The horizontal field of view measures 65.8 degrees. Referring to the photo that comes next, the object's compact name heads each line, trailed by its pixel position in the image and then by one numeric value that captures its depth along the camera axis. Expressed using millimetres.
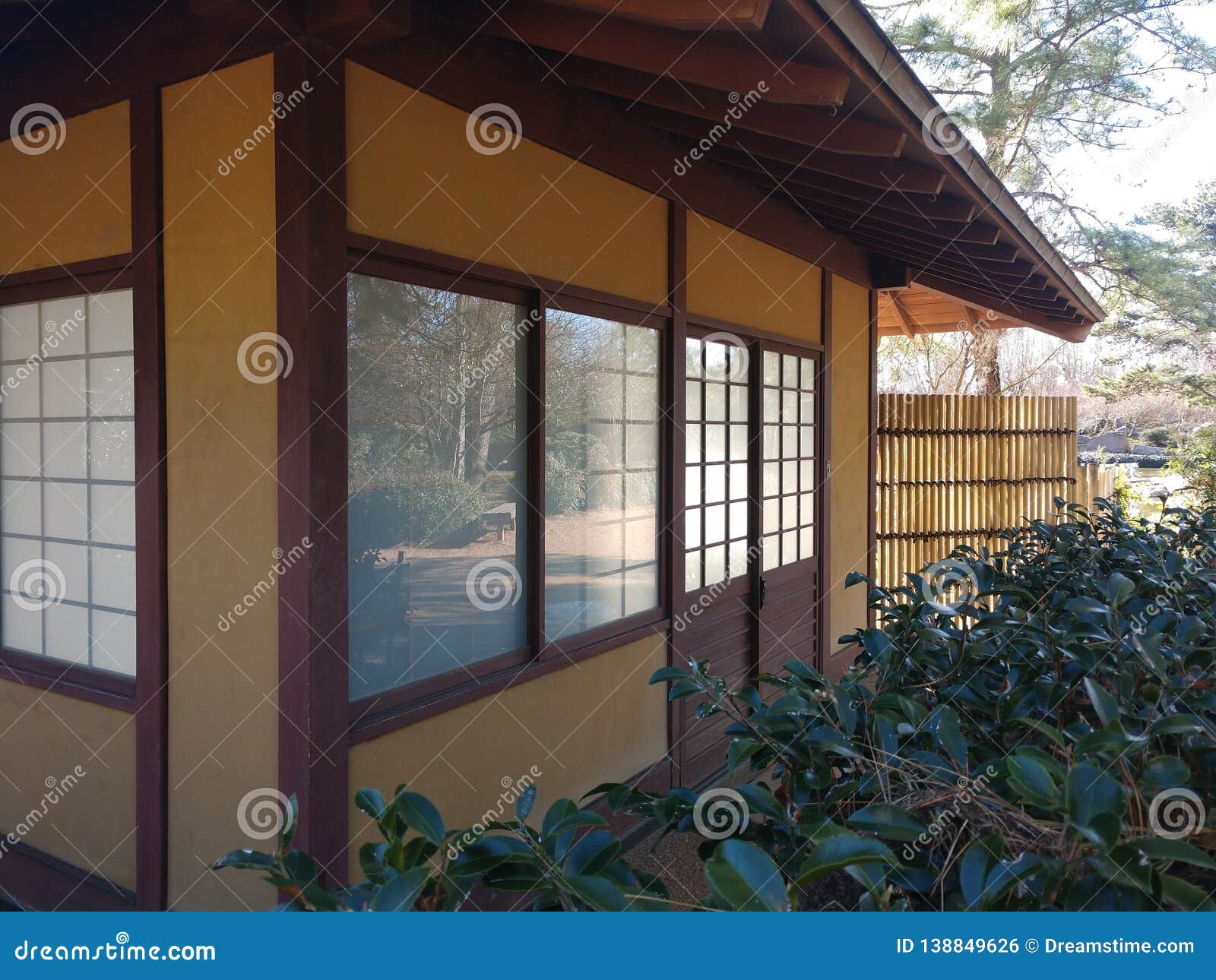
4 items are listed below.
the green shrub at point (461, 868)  1028
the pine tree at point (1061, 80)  11594
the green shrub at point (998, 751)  1034
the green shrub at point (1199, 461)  12172
